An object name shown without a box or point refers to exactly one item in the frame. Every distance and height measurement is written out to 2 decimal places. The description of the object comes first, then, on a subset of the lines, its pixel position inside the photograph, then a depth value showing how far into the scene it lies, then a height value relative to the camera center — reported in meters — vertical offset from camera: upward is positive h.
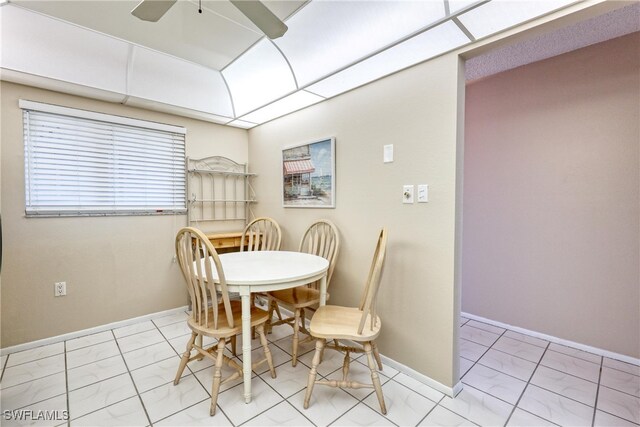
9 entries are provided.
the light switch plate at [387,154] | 1.98 +0.40
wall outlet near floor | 2.33 -0.69
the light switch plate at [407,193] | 1.87 +0.10
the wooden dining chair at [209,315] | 1.53 -0.67
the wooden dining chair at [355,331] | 1.49 -0.71
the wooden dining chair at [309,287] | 2.02 -0.69
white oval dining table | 1.59 -0.41
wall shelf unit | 3.06 +0.20
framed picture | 2.44 +0.32
